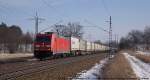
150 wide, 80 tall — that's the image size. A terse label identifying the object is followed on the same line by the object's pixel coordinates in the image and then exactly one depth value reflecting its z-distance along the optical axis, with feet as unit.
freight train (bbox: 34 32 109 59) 154.30
